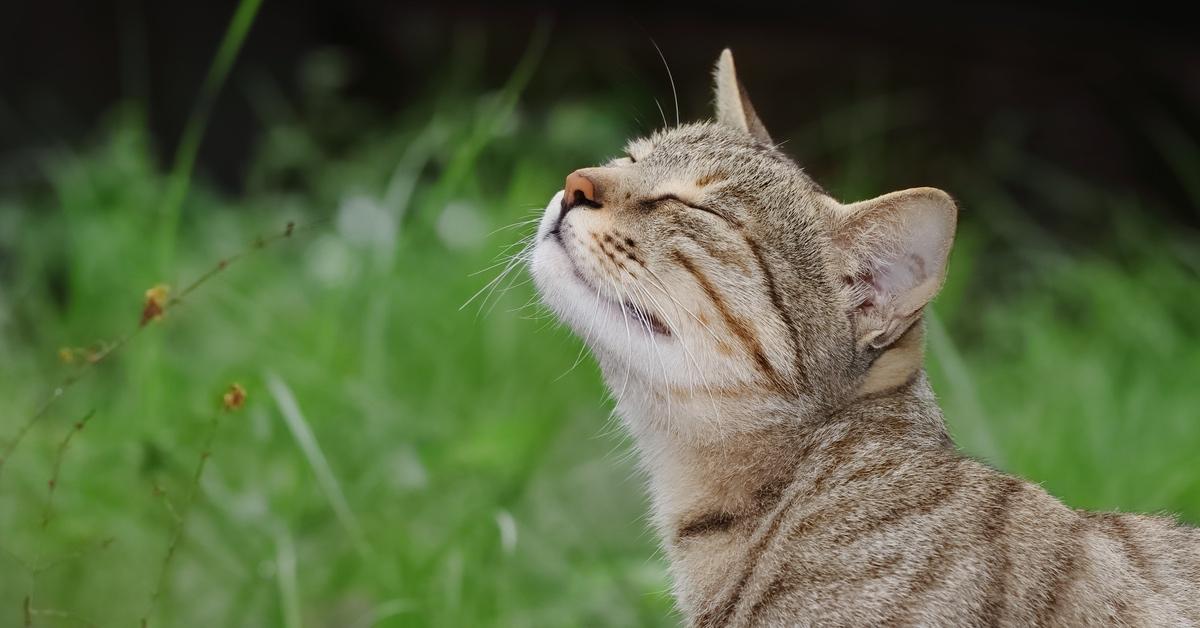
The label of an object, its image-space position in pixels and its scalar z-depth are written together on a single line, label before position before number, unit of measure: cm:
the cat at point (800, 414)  452
